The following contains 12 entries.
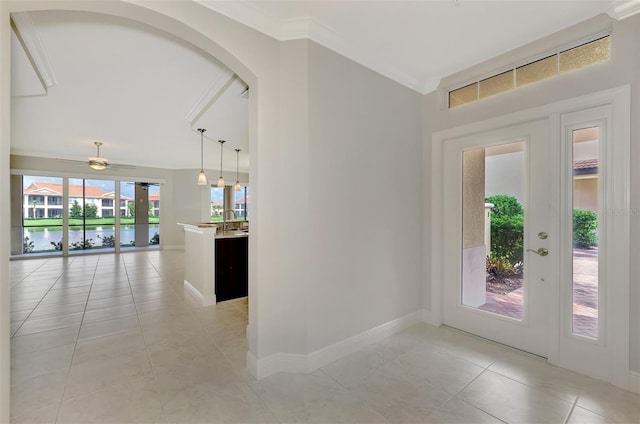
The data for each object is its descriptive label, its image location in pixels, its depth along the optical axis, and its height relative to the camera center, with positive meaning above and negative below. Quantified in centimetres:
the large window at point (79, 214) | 768 -10
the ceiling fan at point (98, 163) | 594 +130
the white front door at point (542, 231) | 207 -19
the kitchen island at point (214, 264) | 387 -81
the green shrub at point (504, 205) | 267 +6
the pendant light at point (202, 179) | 542 +63
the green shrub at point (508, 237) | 267 -27
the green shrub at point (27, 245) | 771 -99
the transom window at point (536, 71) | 221 +131
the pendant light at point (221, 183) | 633 +65
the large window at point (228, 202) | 1041 +37
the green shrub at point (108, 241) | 884 -100
